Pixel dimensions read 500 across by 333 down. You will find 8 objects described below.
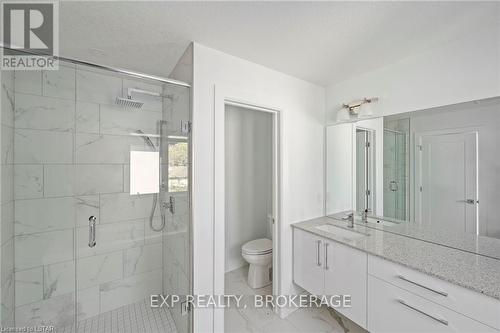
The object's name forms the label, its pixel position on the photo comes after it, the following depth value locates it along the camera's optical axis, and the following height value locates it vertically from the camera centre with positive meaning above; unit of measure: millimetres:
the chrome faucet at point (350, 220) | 2132 -531
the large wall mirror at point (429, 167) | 1463 +1
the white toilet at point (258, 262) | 2482 -1111
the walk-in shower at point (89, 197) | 1614 -254
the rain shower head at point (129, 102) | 1861 +578
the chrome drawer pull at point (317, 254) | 1943 -797
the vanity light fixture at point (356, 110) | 2033 +573
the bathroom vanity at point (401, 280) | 1123 -733
